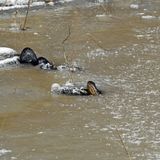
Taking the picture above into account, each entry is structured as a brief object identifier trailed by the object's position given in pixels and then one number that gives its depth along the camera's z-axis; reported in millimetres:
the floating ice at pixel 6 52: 13509
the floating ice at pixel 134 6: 18828
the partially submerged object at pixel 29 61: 12531
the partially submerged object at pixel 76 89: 10828
